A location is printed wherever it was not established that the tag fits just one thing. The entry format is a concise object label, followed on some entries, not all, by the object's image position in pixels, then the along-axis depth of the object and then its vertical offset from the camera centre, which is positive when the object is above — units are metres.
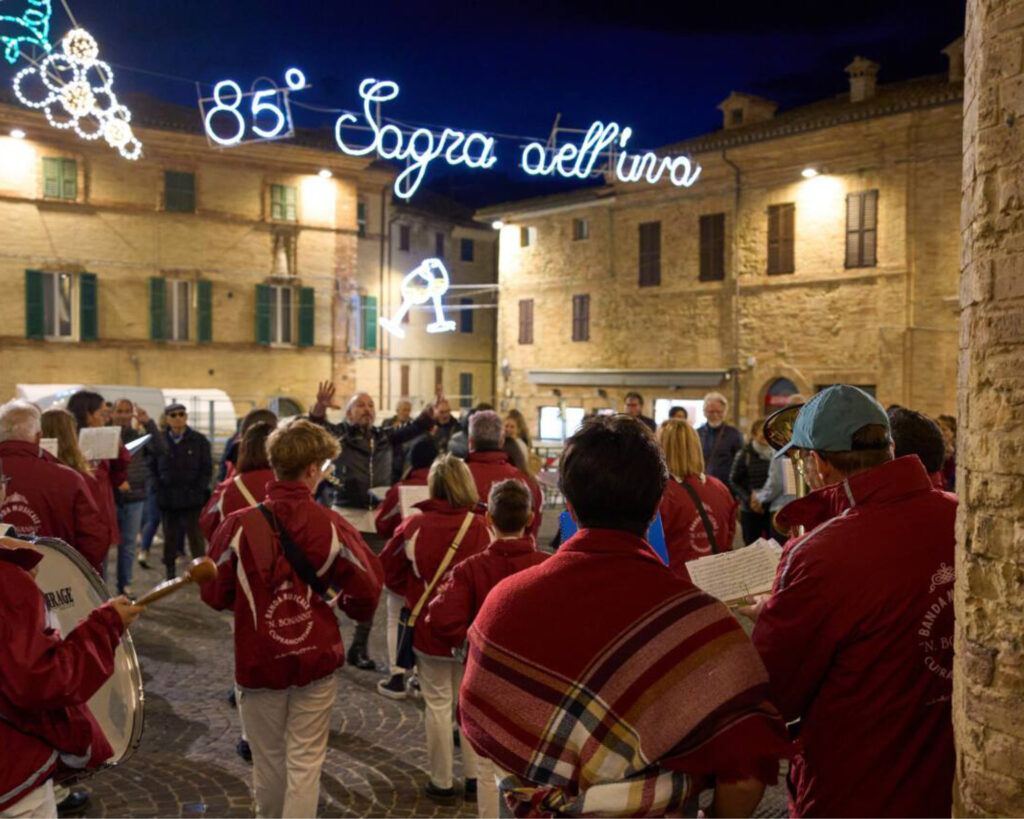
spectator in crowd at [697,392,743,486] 9.34 -0.63
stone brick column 2.32 -0.20
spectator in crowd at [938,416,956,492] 8.05 -0.59
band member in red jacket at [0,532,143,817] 2.47 -0.81
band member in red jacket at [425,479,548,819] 4.11 -0.83
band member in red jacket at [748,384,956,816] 2.31 -0.67
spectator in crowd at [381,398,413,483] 9.55 -0.70
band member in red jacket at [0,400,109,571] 5.16 -0.64
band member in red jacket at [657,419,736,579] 5.39 -0.73
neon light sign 13.81 +3.96
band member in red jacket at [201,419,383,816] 3.81 -0.97
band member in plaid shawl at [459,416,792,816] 1.90 -0.62
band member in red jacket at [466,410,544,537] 6.21 -0.50
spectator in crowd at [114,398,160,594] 8.90 -1.12
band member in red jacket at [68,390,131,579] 7.70 -0.63
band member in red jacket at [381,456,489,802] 5.02 -0.86
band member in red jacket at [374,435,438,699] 5.86 -1.43
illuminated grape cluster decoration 11.05 +3.85
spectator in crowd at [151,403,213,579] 9.38 -1.00
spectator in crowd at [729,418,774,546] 8.24 -0.88
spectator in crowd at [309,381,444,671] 8.41 -0.63
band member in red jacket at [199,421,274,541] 5.32 -0.55
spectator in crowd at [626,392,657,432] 10.06 -0.28
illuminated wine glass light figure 15.16 +1.44
